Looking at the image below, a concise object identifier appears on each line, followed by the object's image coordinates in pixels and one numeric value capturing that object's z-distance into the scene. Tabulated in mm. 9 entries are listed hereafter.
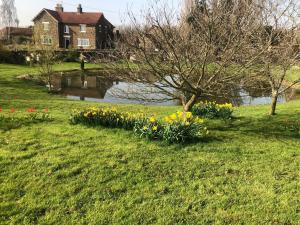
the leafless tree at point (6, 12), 82481
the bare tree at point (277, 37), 8062
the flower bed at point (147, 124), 7133
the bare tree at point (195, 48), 6133
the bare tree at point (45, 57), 20156
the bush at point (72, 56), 41109
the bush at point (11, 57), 35750
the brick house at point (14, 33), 58106
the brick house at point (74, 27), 51778
